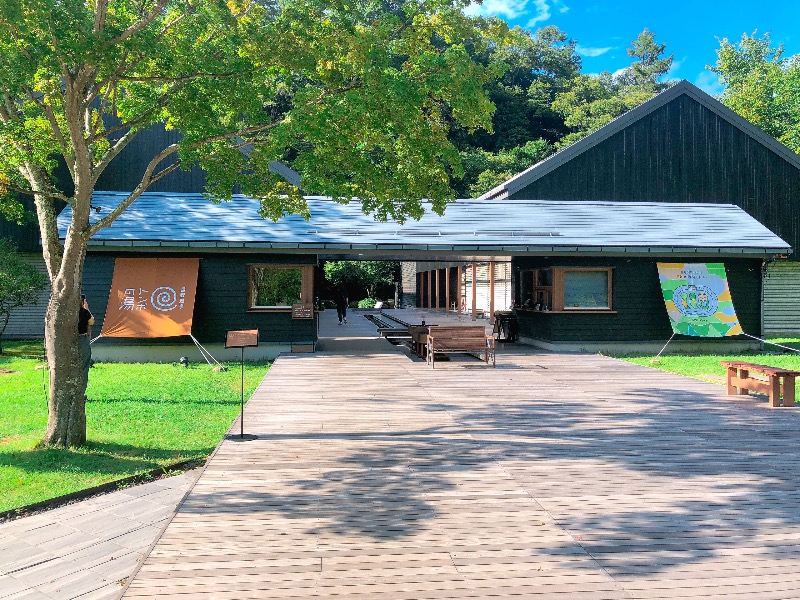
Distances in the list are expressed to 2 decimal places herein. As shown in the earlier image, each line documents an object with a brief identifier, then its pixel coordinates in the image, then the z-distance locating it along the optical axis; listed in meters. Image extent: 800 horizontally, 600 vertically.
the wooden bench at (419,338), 14.76
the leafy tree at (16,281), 17.42
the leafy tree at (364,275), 39.59
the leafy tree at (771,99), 36.53
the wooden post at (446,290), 32.28
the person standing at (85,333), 7.72
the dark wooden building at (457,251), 15.84
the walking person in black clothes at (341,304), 28.78
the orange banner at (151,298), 15.34
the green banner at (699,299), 16.73
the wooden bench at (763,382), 9.12
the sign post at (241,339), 7.53
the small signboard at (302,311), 16.11
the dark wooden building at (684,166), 21.17
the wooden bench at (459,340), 13.39
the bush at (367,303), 42.01
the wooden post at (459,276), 30.14
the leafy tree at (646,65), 63.74
